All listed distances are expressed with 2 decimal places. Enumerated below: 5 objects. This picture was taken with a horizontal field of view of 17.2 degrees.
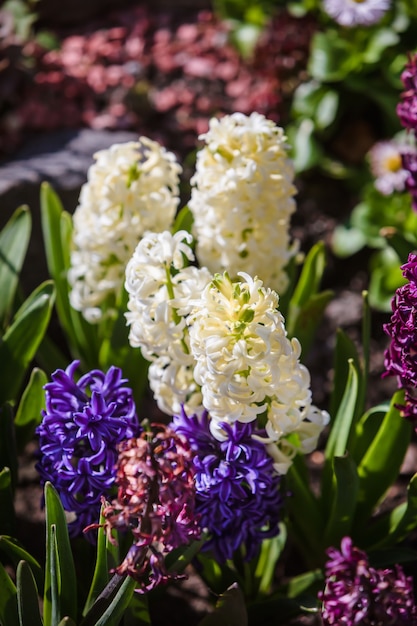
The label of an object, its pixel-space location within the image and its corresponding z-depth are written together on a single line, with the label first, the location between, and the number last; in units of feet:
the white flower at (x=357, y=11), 4.28
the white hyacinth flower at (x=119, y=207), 3.03
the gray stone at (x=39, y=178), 3.83
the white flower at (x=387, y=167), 4.25
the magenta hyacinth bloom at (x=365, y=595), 2.42
